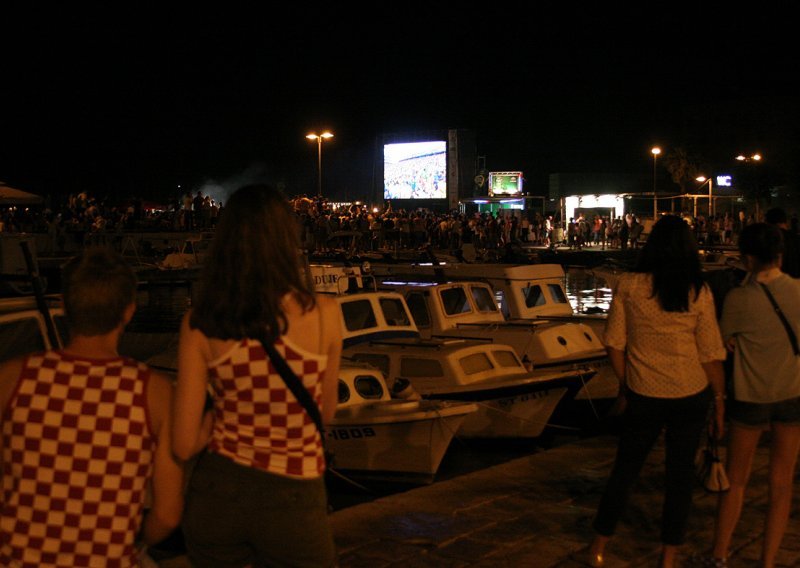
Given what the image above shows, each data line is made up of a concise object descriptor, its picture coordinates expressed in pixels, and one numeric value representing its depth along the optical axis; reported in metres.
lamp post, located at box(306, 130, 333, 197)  45.43
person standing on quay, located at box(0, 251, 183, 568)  2.89
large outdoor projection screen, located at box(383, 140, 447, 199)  84.12
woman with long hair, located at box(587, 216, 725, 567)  5.09
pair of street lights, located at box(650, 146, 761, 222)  56.61
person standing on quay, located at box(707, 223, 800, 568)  5.23
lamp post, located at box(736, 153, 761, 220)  69.88
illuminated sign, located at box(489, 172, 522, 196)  77.38
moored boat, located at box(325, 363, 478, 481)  10.72
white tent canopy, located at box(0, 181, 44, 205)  27.77
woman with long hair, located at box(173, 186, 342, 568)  3.08
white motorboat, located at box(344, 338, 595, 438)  12.68
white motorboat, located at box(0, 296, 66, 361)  6.06
